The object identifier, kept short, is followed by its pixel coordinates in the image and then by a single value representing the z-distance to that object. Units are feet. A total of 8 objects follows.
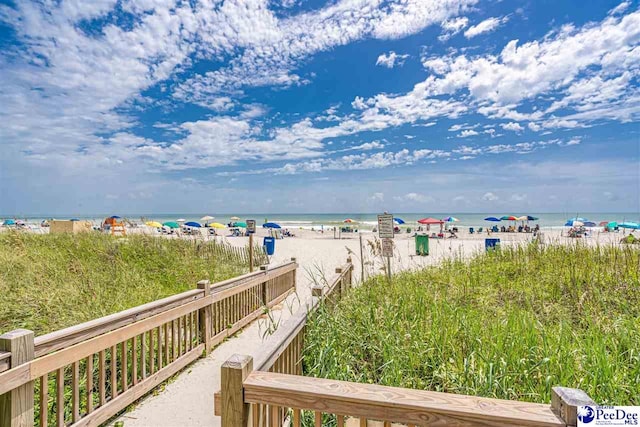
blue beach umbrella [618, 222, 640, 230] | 104.32
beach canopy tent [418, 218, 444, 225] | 99.76
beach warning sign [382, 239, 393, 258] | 18.38
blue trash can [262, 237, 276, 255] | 52.49
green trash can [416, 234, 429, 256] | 52.37
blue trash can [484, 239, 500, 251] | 51.31
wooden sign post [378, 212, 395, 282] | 20.90
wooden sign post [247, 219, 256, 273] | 30.42
